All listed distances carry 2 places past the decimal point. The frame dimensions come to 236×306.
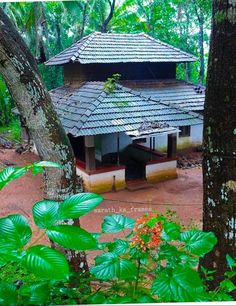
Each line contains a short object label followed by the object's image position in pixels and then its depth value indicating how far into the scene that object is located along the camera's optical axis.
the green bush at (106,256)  0.73
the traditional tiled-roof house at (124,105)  8.30
